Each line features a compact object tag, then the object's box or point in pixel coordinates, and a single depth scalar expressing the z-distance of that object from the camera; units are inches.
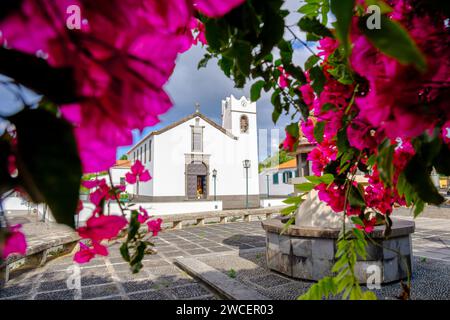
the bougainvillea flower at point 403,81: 19.6
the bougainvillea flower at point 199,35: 53.2
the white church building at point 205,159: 823.1
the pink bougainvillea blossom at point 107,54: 11.6
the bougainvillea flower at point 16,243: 15.1
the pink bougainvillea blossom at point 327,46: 38.7
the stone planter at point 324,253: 143.3
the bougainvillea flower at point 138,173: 52.0
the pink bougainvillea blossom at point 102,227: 24.4
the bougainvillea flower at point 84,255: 45.7
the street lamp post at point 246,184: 758.5
